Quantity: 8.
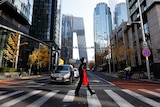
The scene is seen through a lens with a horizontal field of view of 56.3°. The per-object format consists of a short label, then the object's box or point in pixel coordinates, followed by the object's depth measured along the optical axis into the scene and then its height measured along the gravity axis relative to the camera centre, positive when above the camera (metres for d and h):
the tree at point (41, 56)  35.18 +3.09
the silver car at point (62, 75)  12.08 -0.52
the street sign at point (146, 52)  15.75 +1.67
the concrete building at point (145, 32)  30.75 +9.56
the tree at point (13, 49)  26.70 +3.56
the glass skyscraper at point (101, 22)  65.62 +25.65
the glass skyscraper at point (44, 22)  61.09 +19.68
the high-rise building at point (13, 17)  28.06 +11.36
